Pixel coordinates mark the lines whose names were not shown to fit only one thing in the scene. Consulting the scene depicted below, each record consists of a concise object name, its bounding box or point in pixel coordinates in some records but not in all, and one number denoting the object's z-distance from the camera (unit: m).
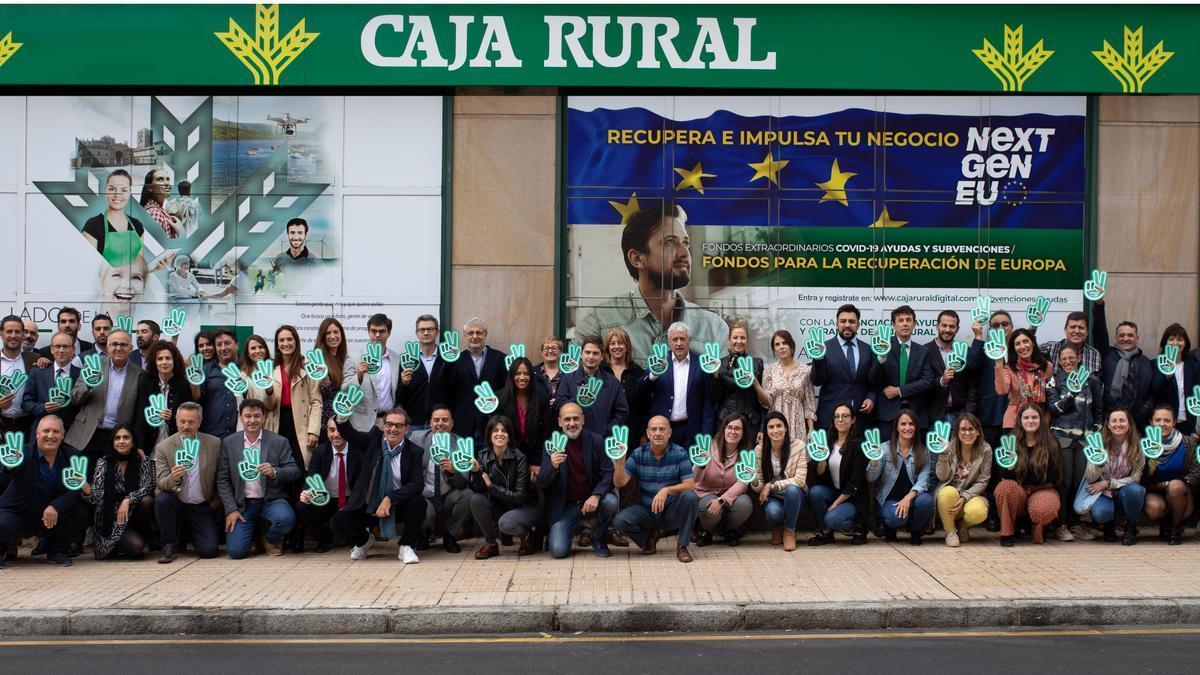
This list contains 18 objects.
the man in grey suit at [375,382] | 10.79
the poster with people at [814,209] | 12.78
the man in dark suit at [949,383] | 11.00
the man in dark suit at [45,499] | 9.65
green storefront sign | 12.65
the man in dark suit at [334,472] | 10.07
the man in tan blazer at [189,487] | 9.92
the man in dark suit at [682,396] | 10.87
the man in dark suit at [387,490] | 9.89
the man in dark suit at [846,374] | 11.10
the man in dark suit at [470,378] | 11.05
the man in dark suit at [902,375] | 11.01
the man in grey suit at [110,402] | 10.42
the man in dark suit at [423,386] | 11.02
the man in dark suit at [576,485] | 9.98
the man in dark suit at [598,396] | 10.67
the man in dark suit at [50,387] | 10.30
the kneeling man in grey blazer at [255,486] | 10.01
